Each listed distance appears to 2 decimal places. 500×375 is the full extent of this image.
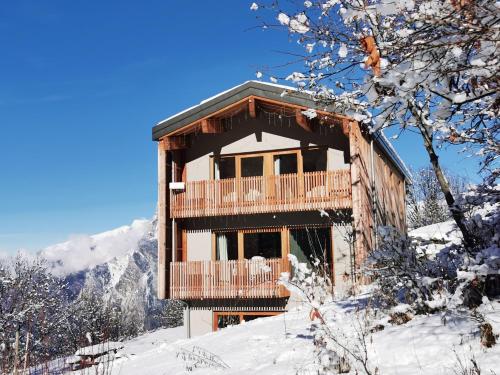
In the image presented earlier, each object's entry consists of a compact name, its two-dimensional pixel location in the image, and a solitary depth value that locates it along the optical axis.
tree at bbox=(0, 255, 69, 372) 29.59
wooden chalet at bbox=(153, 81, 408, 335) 14.55
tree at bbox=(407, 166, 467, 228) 35.63
